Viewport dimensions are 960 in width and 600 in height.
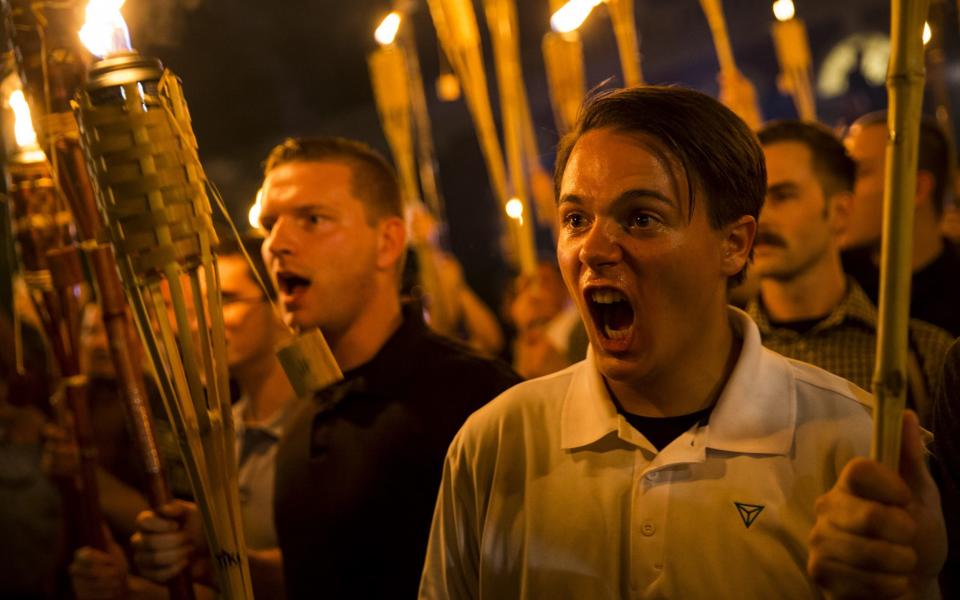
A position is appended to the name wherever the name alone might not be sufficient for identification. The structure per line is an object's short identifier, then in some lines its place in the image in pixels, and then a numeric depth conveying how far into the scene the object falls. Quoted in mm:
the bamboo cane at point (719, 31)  3626
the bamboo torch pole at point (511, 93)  3498
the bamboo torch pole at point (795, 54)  4309
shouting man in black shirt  2092
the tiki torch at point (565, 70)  4793
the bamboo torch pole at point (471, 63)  4020
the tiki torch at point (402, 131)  4652
